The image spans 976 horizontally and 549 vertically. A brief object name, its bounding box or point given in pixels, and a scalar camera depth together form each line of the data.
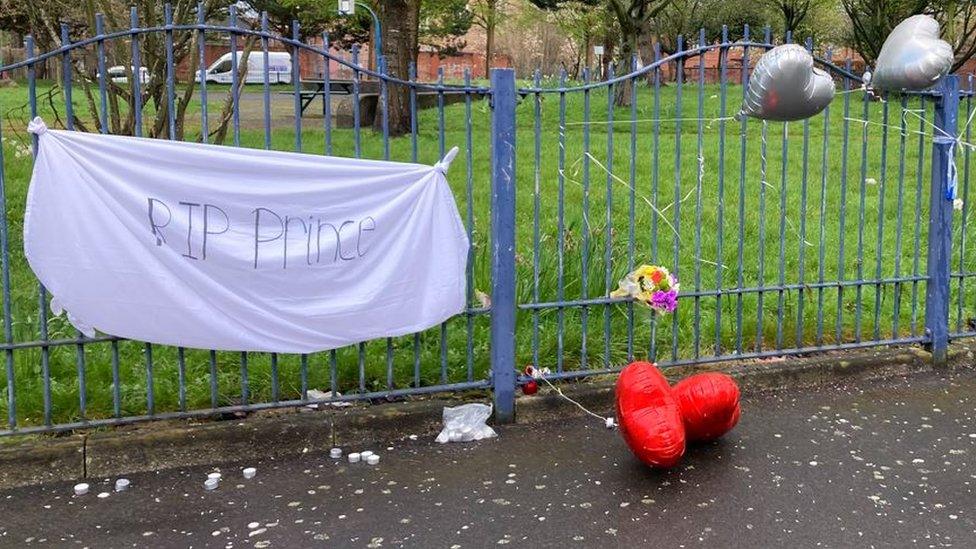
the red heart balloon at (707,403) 4.49
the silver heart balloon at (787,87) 4.77
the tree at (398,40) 14.92
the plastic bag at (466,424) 4.82
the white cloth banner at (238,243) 4.26
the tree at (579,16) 29.62
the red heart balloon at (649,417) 4.25
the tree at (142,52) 6.54
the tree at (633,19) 23.19
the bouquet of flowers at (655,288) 5.15
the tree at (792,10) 32.88
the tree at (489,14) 30.45
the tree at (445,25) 24.26
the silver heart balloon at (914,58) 5.28
